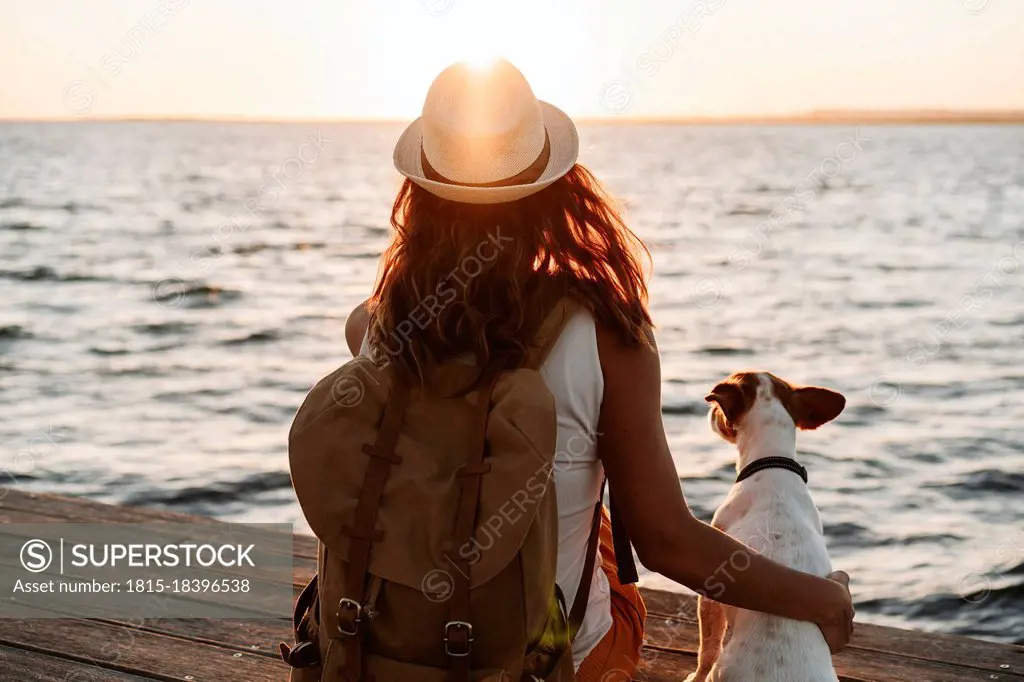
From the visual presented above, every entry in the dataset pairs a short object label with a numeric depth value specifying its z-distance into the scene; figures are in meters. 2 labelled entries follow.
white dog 2.76
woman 2.29
